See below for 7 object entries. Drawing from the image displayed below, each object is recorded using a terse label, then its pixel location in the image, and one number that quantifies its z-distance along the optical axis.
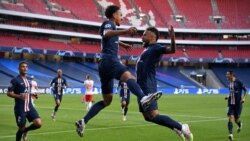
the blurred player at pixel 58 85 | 24.72
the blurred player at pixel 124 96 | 23.56
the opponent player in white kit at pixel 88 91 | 28.95
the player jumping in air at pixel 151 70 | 10.47
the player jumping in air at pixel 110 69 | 10.18
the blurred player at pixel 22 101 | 12.71
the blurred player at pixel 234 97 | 16.95
